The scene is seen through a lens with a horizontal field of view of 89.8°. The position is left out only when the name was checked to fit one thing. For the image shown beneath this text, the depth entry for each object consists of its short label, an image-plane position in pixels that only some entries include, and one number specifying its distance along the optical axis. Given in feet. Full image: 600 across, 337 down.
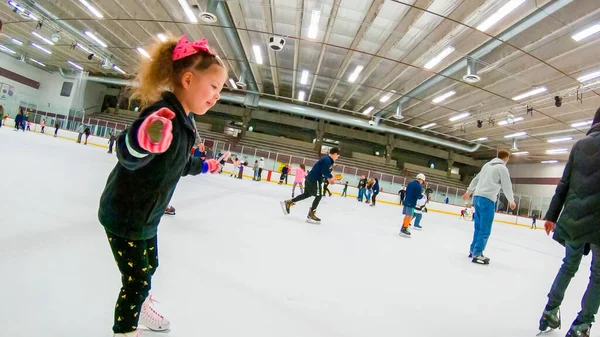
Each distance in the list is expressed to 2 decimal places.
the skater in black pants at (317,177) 16.39
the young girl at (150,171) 3.08
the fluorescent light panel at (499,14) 22.97
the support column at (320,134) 85.10
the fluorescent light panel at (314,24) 30.10
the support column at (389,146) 88.58
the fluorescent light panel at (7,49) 69.96
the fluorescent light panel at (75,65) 73.64
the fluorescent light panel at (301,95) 61.59
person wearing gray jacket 11.34
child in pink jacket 35.32
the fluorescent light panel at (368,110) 63.10
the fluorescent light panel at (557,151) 67.92
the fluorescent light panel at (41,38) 56.63
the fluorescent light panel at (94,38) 50.18
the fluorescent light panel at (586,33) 24.98
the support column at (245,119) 85.12
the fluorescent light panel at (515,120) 53.50
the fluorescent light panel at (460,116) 55.44
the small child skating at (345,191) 50.97
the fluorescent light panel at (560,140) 58.49
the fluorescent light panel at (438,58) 32.47
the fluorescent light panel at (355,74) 43.61
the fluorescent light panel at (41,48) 63.56
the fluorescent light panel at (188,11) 32.99
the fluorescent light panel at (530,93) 39.17
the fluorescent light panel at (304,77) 48.67
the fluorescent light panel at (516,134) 62.40
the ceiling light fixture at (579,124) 47.27
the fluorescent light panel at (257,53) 42.11
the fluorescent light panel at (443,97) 45.87
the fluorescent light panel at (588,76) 32.01
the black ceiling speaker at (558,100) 37.99
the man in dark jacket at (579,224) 5.29
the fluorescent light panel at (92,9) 40.03
